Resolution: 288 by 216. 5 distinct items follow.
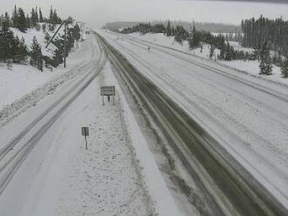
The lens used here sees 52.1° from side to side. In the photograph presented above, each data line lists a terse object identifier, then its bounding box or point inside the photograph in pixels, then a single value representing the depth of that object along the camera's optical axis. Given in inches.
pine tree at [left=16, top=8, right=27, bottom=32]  1786.9
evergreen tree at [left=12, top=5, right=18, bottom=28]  1866.2
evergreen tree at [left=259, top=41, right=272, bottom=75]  1266.4
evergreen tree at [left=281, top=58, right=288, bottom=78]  1175.5
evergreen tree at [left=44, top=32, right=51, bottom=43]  1846.0
